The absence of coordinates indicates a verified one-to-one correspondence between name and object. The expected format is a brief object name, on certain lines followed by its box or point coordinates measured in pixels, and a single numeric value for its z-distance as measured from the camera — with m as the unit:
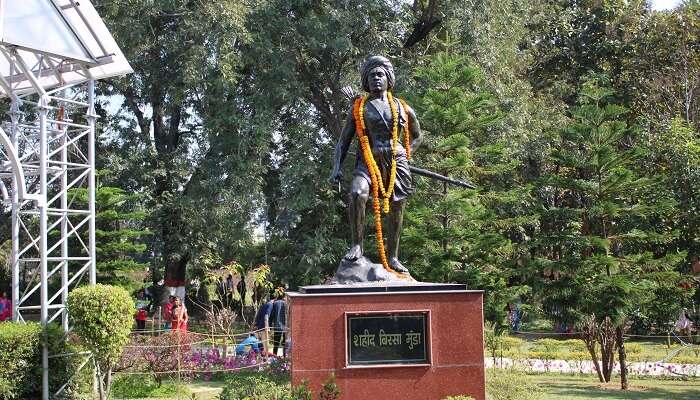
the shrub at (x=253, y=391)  7.08
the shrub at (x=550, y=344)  15.87
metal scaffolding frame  10.93
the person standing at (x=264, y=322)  13.27
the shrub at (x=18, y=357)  9.88
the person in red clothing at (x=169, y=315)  17.04
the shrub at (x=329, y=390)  7.15
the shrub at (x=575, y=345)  17.47
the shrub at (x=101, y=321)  10.07
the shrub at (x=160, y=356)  12.32
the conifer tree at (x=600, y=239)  13.61
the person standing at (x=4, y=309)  19.73
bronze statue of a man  8.36
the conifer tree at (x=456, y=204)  14.70
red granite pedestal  7.35
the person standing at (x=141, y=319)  20.25
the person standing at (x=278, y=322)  13.97
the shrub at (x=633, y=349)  15.90
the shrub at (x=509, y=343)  16.00
